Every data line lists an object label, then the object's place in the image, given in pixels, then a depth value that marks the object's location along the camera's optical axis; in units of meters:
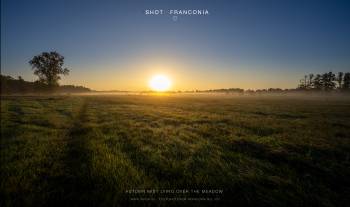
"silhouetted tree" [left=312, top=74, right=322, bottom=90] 133.23
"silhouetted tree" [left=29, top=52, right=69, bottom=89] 68.12
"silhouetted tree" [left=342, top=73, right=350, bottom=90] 125.03
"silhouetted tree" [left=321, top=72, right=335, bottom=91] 127.08
